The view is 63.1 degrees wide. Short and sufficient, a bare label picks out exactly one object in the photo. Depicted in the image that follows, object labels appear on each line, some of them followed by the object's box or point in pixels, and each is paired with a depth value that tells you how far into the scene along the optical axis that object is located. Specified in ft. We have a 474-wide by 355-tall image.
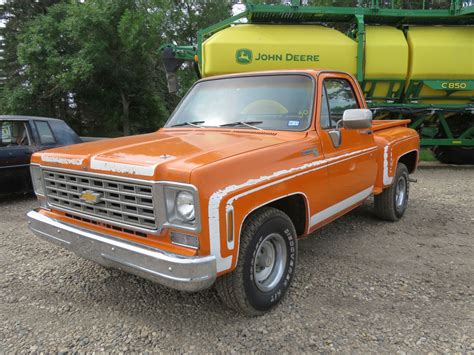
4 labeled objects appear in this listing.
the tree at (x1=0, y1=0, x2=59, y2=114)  64.80
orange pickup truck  7.79
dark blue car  21.50
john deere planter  26.43
